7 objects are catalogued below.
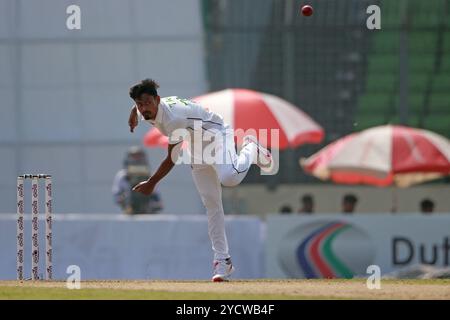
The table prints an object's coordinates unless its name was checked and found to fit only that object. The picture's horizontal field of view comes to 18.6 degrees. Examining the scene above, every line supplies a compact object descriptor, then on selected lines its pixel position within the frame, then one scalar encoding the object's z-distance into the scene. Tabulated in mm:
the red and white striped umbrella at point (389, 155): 18719
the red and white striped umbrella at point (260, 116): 18312
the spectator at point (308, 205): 18859
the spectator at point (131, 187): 18578
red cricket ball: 13522
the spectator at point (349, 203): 18641
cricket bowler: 11000
